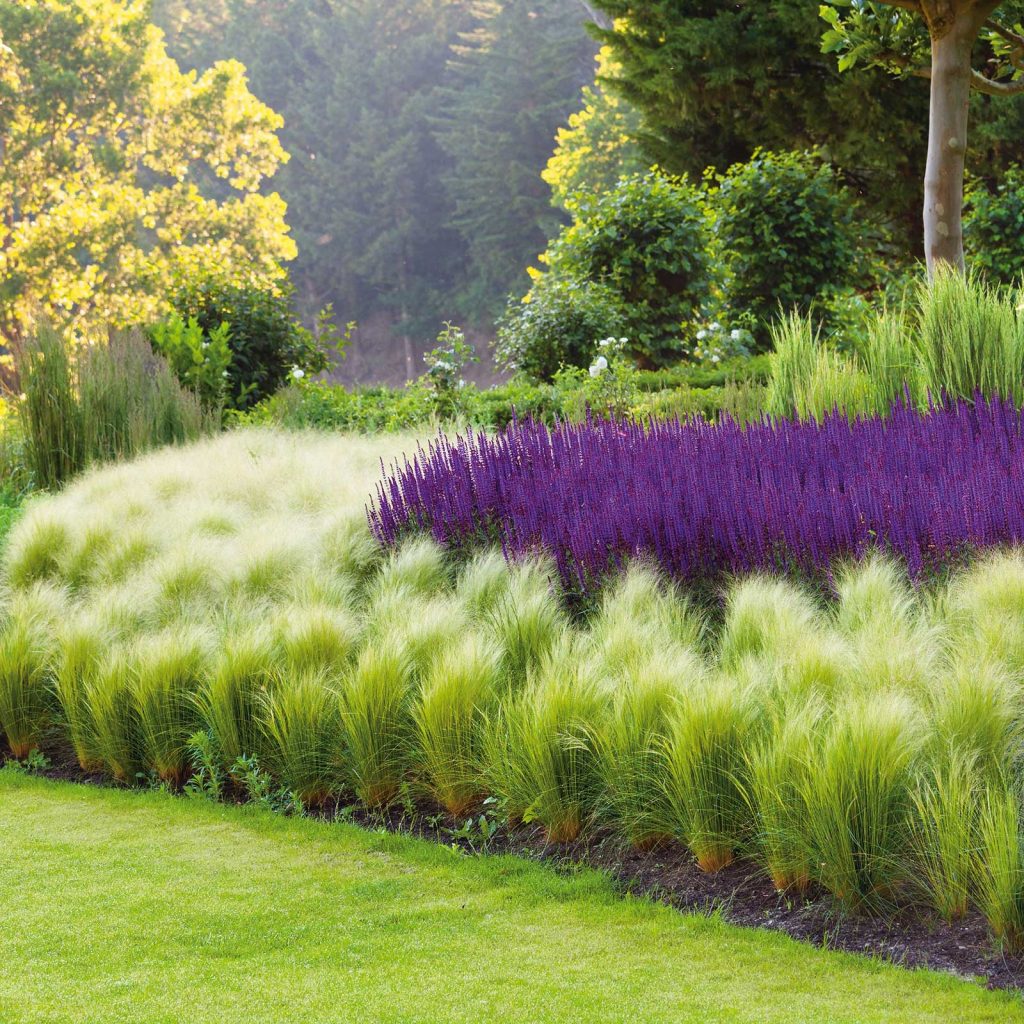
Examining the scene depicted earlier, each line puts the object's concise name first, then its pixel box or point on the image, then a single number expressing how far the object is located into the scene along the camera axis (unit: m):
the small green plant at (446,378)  20.89
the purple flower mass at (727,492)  8.63
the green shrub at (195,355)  22.19
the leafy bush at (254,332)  25.70
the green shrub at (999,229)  28.23
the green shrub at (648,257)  26.02
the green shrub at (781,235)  26.97
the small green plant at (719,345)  23.27
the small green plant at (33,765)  8.73
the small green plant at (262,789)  7.43
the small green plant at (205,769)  7.77
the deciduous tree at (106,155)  47.97
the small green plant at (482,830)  6.64
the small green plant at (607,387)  16.97
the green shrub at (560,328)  24.16
